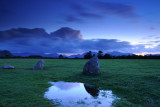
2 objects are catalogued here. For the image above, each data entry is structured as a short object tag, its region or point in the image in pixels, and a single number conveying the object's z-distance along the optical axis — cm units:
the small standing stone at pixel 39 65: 2797
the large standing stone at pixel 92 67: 2105
